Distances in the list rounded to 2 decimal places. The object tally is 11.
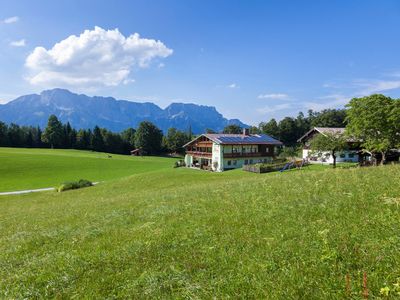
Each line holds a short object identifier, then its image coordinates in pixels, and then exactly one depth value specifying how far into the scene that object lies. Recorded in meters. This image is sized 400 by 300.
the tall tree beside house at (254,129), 153.20
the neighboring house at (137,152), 141.55
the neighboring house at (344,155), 59.34
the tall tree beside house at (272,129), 134.38
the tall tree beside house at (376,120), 37.53
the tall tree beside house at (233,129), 159.50
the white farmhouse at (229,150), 68.62
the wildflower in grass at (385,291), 4.76
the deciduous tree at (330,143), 48.34
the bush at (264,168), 49.86
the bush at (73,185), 44.88
